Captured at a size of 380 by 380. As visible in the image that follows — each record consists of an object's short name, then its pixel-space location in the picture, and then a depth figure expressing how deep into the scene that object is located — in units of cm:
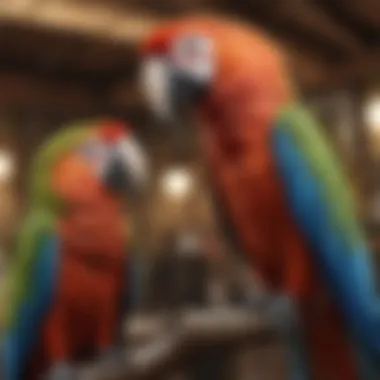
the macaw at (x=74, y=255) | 191
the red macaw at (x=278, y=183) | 166
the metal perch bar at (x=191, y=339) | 177
